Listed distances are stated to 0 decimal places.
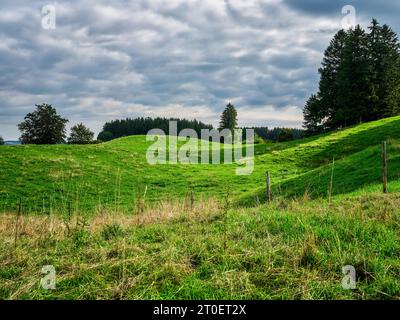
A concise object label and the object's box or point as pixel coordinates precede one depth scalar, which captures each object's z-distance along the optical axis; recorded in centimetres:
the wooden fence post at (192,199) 1363
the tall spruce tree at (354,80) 5875
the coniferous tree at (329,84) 6712
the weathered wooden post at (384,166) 1377
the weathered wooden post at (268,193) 1505
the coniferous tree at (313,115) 6856
